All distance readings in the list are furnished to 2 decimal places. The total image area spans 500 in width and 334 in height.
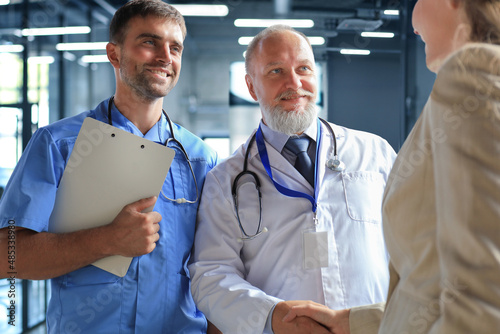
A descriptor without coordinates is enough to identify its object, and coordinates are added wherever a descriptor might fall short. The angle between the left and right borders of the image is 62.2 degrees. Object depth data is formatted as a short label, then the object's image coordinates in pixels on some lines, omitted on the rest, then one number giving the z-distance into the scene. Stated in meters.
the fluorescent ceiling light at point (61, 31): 3.74
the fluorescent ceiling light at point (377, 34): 2.31
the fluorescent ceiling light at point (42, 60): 3.77
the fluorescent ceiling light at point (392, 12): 2.35
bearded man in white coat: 1.29
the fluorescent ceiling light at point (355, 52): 2.27
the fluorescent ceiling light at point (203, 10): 2.98
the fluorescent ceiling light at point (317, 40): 2.34
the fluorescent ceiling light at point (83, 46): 3.93
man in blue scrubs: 1.28
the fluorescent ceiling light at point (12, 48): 3.53
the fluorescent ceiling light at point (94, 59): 4.30
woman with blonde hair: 0.56
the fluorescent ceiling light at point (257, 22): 2.90
